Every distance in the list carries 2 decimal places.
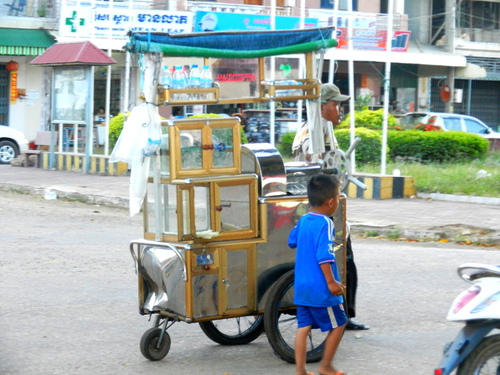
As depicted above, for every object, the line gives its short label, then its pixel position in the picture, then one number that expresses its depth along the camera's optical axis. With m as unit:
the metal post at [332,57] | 12.23
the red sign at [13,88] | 27.00
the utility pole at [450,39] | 32.22
